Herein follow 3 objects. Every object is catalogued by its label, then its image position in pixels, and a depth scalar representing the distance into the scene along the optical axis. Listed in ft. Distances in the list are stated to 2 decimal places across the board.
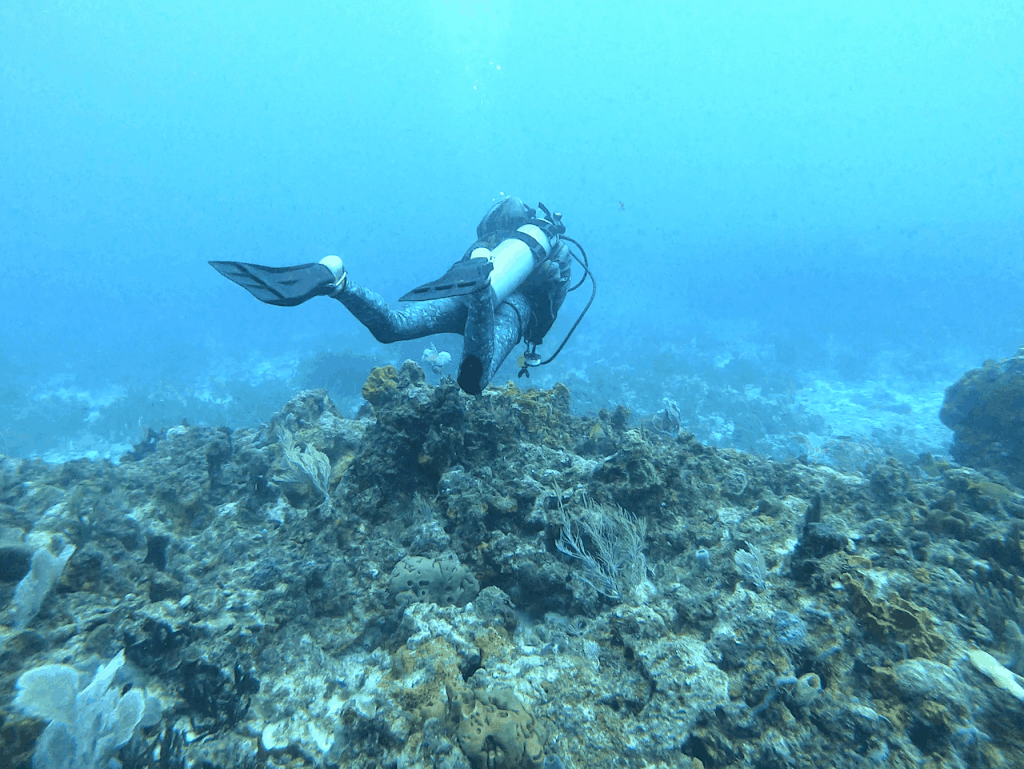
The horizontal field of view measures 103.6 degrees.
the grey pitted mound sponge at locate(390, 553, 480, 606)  11.41
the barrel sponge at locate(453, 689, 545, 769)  7.14
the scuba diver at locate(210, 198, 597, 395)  10.91
